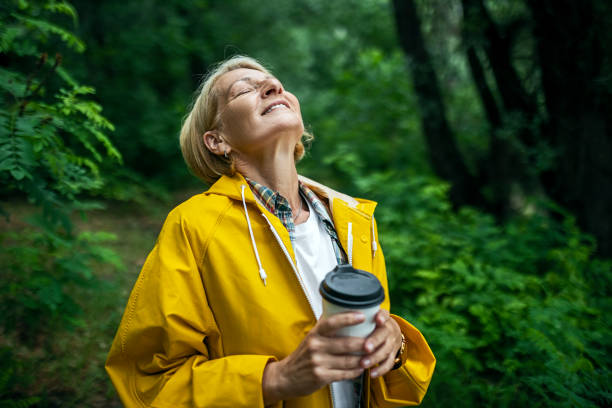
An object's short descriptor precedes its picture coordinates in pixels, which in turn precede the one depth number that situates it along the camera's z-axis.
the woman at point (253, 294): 1.32
